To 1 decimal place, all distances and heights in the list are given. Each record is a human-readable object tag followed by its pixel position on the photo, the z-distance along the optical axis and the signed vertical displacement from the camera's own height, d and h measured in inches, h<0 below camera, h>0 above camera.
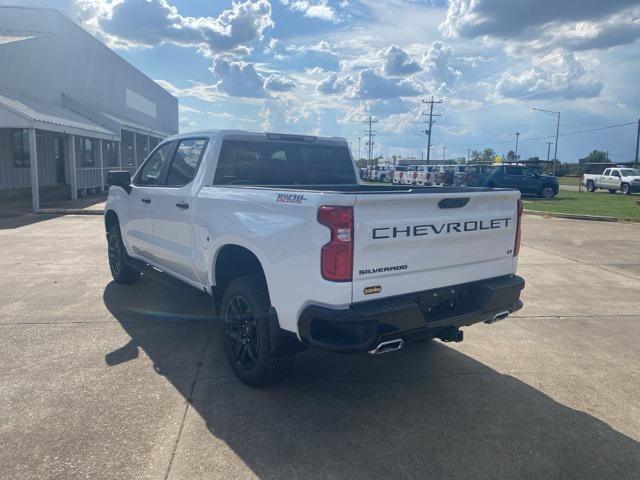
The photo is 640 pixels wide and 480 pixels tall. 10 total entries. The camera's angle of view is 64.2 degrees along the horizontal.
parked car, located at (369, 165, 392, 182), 1748.3 -9.1
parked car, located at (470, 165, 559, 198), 1086.4 -10.4
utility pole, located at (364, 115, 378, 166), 4068.9 +180.8
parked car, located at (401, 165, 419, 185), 1322.6 -13.7
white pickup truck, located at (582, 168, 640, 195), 1248.9 -5.3
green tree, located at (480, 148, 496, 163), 5364.2 +229.8
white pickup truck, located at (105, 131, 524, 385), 121.6 -22.2
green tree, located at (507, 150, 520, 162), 4131.4 +170.2
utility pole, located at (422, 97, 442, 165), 2923.2 +257.8
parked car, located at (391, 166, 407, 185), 1441.9 -14.5
